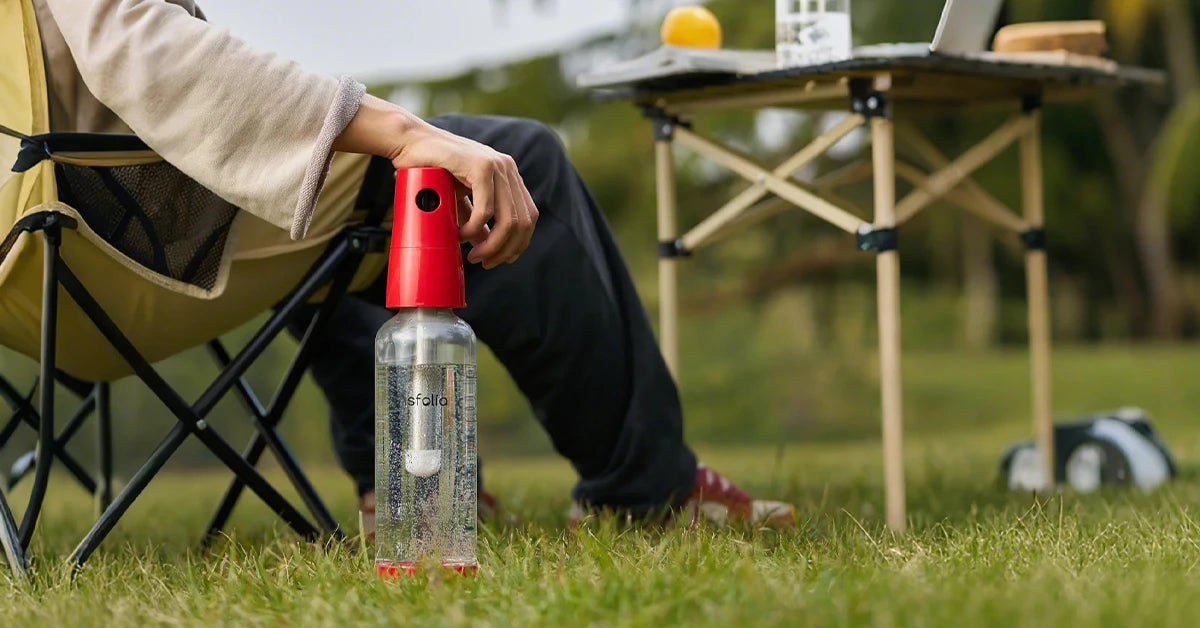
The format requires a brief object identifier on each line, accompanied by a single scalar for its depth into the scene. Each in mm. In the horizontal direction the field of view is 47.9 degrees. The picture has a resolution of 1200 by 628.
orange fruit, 2504
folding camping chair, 1616
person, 1534
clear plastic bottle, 1499
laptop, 2180
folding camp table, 2197
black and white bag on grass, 2875
